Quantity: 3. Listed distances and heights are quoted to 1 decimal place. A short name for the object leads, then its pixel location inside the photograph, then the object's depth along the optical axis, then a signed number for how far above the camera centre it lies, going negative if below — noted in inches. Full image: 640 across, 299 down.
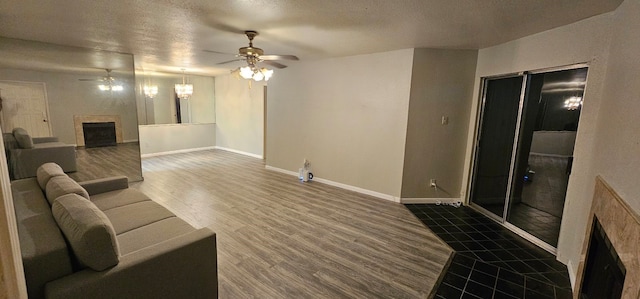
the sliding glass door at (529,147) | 112.0 -13.0
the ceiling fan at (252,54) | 118.9 +26.4
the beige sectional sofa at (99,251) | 54.7 -34.9
